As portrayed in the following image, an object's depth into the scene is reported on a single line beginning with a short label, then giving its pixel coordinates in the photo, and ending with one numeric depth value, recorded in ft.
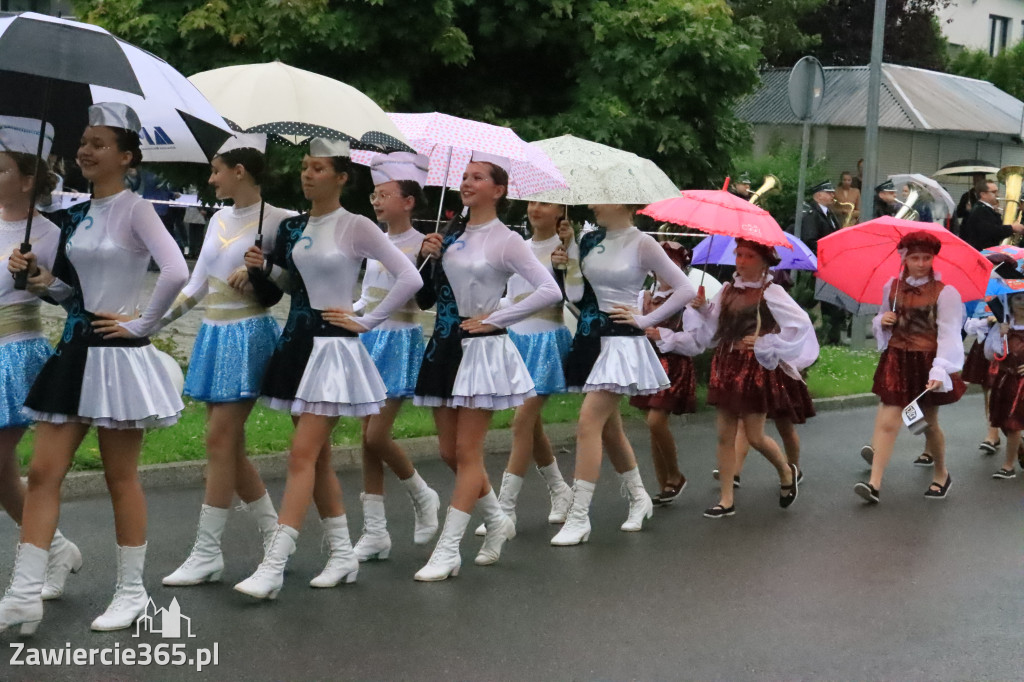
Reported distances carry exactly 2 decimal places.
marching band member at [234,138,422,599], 22.12
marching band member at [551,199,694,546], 26.96
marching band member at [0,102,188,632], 19.85
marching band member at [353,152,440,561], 25.26
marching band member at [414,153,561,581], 24.04
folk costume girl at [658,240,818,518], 30.37
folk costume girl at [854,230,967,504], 31.89
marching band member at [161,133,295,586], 22.40
